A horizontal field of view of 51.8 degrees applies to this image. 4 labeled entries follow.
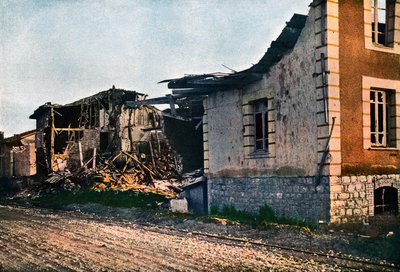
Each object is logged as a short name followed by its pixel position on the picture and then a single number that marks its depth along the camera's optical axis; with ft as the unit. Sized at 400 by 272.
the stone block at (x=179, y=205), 50.06
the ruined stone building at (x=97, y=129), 86.02
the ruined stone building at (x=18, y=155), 96.27
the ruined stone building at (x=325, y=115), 34.71
